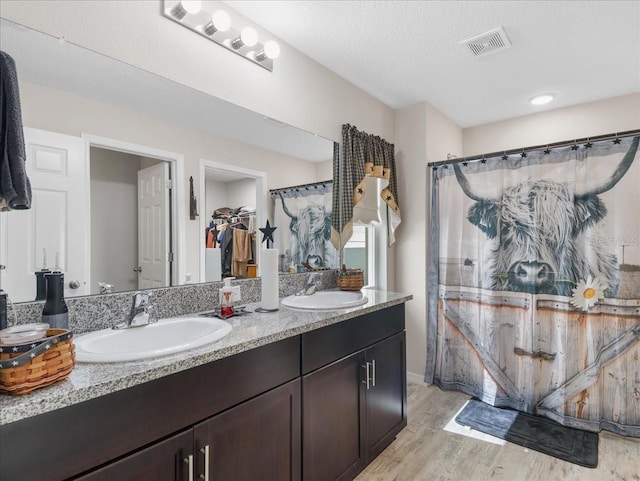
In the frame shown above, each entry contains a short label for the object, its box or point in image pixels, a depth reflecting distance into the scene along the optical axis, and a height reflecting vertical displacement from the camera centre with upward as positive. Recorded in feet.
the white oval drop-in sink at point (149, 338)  3.21 -1.02
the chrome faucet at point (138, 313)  4.24 -0.85
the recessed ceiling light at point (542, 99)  9.25 +3.74
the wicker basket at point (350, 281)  7.55 -0.83
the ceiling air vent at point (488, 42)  6.61 +3.84
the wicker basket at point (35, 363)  2.45 -0.85
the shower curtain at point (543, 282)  7.13 -0.92
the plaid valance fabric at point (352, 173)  8.02 +1.64
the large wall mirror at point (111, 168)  3.98 +1.03
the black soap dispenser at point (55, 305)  3.63 -0.63
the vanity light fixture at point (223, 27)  5.10 +3.34
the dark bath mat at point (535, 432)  6.51 -3.87
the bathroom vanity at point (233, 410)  2.62 -1.64
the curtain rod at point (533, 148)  7.02 +2.07
